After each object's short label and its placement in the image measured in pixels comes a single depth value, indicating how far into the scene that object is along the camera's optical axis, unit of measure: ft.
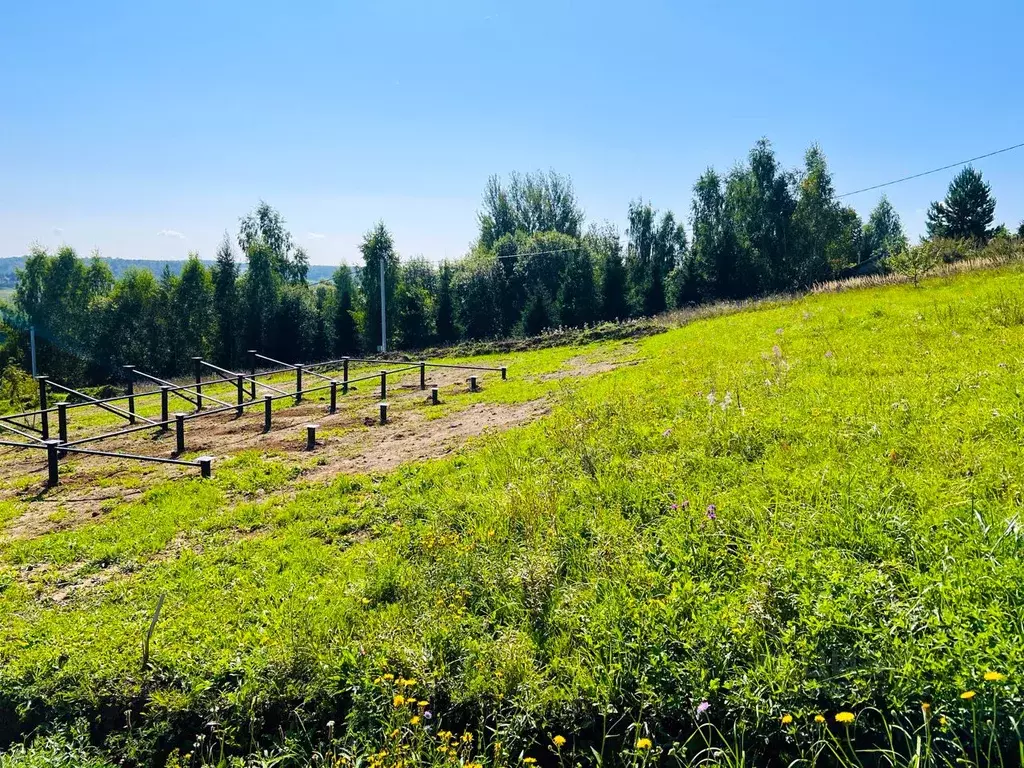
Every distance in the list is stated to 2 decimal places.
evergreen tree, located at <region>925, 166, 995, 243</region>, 148.25
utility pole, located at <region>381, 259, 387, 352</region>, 109.60
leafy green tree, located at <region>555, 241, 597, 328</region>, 124.06
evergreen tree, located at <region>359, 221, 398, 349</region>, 127.03
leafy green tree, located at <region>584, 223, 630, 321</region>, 124.88
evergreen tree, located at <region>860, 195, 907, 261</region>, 231.83
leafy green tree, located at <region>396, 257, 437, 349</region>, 122.11
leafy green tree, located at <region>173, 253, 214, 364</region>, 126.31
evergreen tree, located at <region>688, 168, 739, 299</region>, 129.29
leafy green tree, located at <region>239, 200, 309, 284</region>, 182.60
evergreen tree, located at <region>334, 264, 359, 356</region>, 123.44
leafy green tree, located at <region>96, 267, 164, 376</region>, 124.67
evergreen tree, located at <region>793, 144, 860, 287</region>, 135.95
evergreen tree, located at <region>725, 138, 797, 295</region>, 137.90
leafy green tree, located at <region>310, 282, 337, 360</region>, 123.97
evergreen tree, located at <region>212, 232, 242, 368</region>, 126.41
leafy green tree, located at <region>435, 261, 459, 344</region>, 125.08
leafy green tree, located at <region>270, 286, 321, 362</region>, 123.85
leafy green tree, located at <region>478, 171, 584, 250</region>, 193.36
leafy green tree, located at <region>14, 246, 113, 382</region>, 126.41
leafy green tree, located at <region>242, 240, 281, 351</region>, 125.18
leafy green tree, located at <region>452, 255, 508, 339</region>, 128.98
